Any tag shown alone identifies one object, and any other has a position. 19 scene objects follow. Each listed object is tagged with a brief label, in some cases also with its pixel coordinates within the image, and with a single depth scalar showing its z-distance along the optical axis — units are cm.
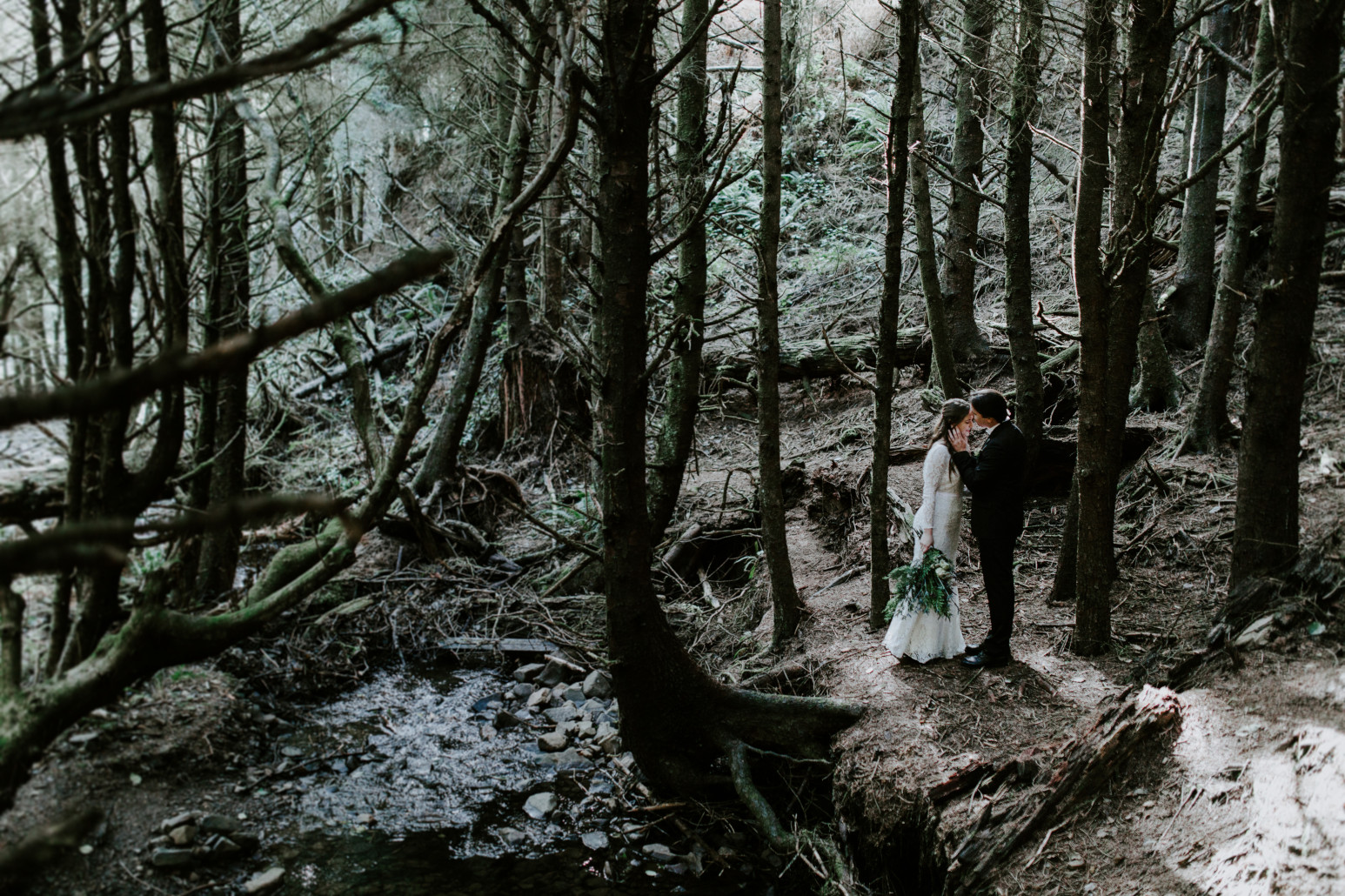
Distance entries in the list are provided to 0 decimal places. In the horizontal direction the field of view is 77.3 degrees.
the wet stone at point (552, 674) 817
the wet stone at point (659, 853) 536
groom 576
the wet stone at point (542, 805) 588
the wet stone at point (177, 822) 530
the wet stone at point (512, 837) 553
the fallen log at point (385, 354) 1393
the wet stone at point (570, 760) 655
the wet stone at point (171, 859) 497
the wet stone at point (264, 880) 488
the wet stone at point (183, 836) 518
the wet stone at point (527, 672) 828
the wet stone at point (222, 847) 516
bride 587
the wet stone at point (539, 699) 766
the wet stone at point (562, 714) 739
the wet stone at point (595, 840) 549
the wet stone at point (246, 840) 527
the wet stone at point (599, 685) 774
